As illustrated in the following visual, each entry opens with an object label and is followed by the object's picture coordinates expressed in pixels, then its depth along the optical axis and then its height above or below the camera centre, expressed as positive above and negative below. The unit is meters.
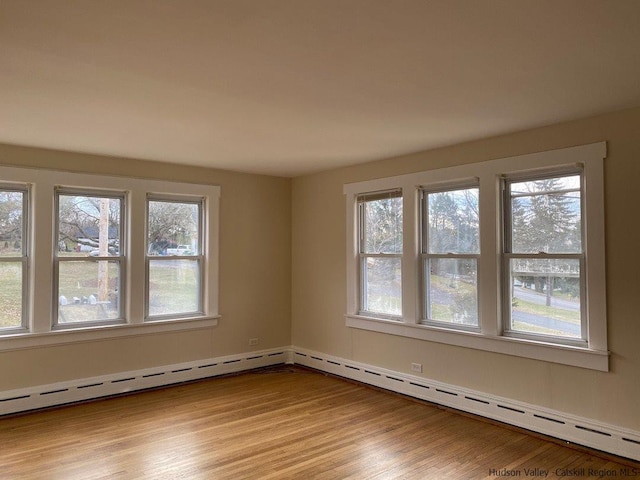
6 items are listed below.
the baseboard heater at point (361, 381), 3.55 -1.36
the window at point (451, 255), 4.45 -0.04
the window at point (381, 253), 5.12 -0.02
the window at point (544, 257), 3.75 -0.05
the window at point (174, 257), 5.30 -0.05
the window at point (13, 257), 4.45 -0.03
